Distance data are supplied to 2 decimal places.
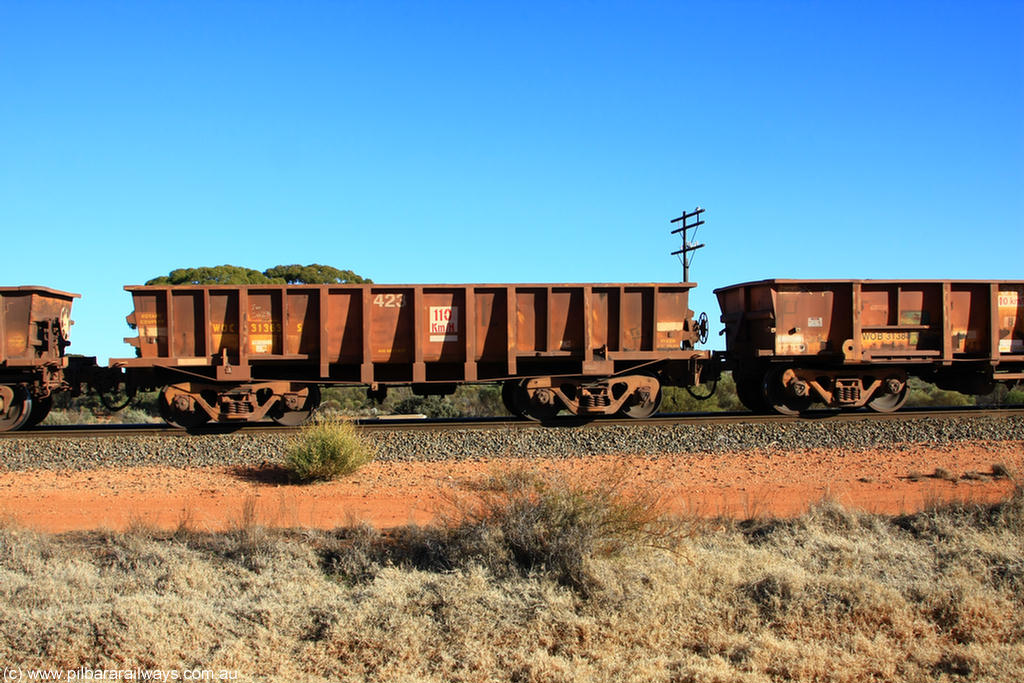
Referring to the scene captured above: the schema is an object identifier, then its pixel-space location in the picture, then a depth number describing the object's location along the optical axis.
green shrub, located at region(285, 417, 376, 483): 10.31
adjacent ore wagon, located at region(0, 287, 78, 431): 13.24
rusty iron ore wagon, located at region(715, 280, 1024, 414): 14.43
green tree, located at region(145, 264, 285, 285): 32.22
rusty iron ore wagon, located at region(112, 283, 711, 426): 13.53
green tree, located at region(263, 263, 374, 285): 36.94
